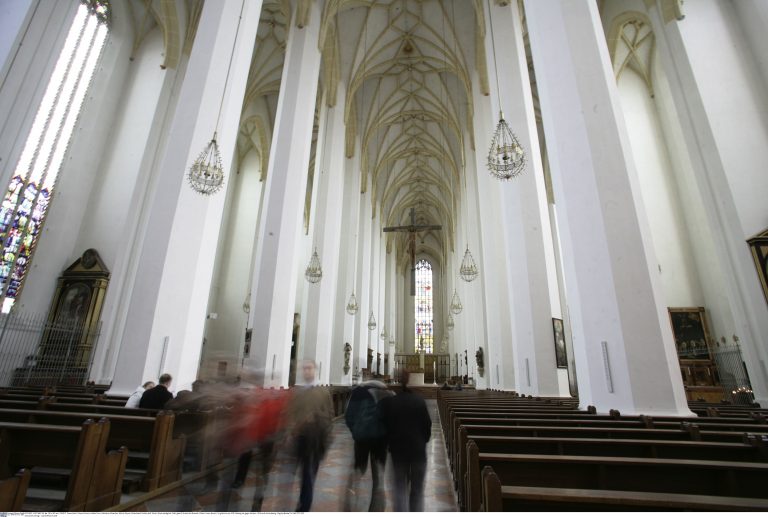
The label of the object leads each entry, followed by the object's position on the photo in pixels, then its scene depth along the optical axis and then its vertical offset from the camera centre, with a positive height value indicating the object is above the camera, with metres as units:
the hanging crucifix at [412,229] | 16.47 +6.64
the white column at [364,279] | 17.66 +4.92
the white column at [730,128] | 7.06 +5.23
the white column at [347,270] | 14.24 +4.44
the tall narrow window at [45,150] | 9.55 +6.00
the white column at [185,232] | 5.42 +2.27
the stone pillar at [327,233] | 11.75 +5.05
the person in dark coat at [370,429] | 2.69 -0.34
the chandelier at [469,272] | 12.35 +3.55
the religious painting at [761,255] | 6.65 +2.29
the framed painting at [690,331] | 10.96 +1.59
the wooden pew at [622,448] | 2.14 -0.38
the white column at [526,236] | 7.56 +3.11
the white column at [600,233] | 4.12 +1.80
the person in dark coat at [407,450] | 2.56 -0.46
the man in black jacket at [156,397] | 3.82 -0.19
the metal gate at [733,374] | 8.04 +0.30
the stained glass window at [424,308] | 33.25 +6.53
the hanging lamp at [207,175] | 5.36 +2.89
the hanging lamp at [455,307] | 18.00 +3.54
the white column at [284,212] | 8.18 +3.86
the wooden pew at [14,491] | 1.56 -0.48
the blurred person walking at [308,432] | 2.53 -0.35
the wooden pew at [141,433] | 3.08 -0.46
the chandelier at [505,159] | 5.84 +3.47
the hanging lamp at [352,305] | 14.61 +2.85
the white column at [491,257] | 10.05 +3.61
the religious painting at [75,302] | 10.53 +2.04
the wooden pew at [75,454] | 2.40 -0.51
